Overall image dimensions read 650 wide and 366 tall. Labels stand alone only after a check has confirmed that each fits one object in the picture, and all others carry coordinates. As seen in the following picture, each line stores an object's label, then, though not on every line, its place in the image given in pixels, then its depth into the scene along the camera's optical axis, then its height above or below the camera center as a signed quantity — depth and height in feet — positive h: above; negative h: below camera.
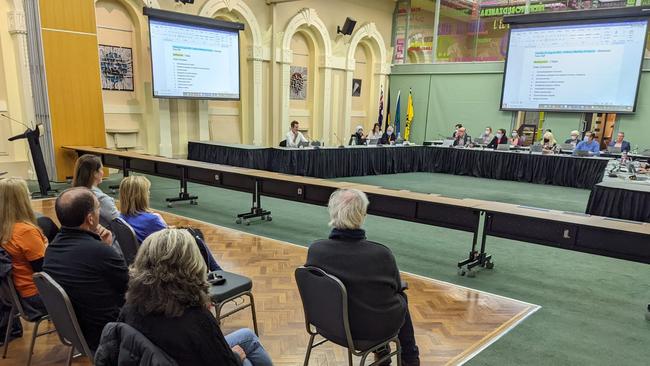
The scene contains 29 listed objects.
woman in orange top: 6.97 -2.31
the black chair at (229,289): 7.36 -3.26
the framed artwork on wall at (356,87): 44.98 +2.85
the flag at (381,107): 45.88 +0.85
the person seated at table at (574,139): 31.95 -1.40
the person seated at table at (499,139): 34.53 -1.69
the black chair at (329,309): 5.89 -2.88
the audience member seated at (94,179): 9.78 -1.73
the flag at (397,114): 44.43 +0.14
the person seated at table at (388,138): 35.68 -1.96
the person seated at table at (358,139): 33.83 -2.00
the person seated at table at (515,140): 34.81 -1.75
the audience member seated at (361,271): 6.00 -2.26
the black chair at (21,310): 6.93 -3.45
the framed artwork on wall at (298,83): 39.29 +2.80
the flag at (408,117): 45.04 -0.14
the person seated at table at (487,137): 35.82 -1.61
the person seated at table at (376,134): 34.67 -1.64
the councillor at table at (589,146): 29.76 -1.74
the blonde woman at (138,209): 8.41 -2.08
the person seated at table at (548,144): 31.35 -1.83
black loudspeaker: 40.27 +8.31
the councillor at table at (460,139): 35.70 -1.83
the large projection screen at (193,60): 28.66 +3.53
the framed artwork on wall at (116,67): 28.32 +2.69
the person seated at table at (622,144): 30.07 -1.53
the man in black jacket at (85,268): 5.84 -2.28
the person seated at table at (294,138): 29.50 -1.83
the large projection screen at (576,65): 31.17 +4.43
